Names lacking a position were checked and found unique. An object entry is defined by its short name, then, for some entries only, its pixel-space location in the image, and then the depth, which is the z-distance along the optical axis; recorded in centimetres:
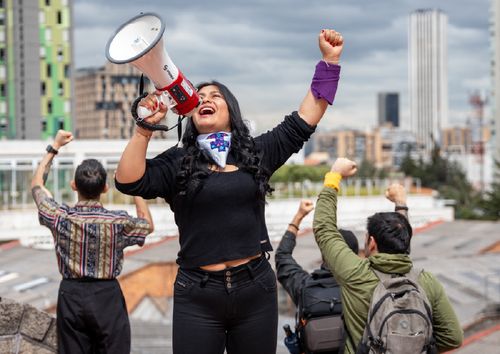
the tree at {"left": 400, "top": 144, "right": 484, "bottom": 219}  6145
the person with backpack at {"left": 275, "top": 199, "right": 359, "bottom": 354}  408
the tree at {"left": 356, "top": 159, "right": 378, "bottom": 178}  9000
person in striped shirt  417
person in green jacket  376
